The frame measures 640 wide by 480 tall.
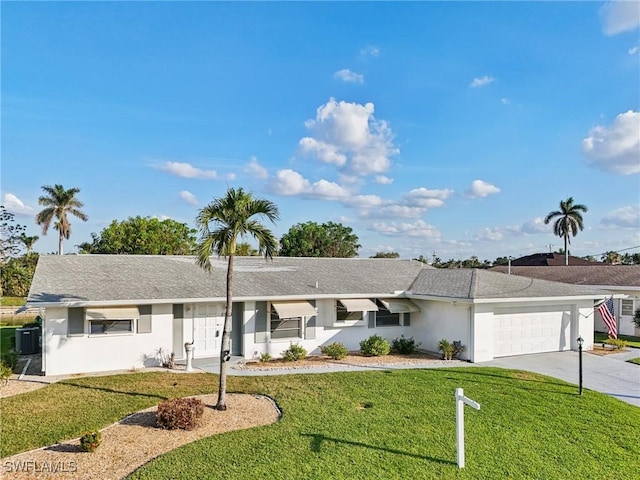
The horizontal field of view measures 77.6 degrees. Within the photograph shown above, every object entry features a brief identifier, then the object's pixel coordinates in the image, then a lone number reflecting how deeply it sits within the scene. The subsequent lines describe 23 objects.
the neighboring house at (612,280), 27.30
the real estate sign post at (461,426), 8.17
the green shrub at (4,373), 13.81
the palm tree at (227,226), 11.38
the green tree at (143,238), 50.09
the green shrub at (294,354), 18.64
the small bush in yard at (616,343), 21.86
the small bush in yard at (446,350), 18.78
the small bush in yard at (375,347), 19.50
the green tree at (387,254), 74.68
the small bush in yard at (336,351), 18.53
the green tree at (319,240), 64.94
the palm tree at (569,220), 53.46
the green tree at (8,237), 25.09
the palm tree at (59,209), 52.03
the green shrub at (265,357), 18.31
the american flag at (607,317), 21.12
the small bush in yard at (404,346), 20.47
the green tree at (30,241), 63.71
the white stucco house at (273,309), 16.19
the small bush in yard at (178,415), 9.83
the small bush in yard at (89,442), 8.56
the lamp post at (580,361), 13.40
